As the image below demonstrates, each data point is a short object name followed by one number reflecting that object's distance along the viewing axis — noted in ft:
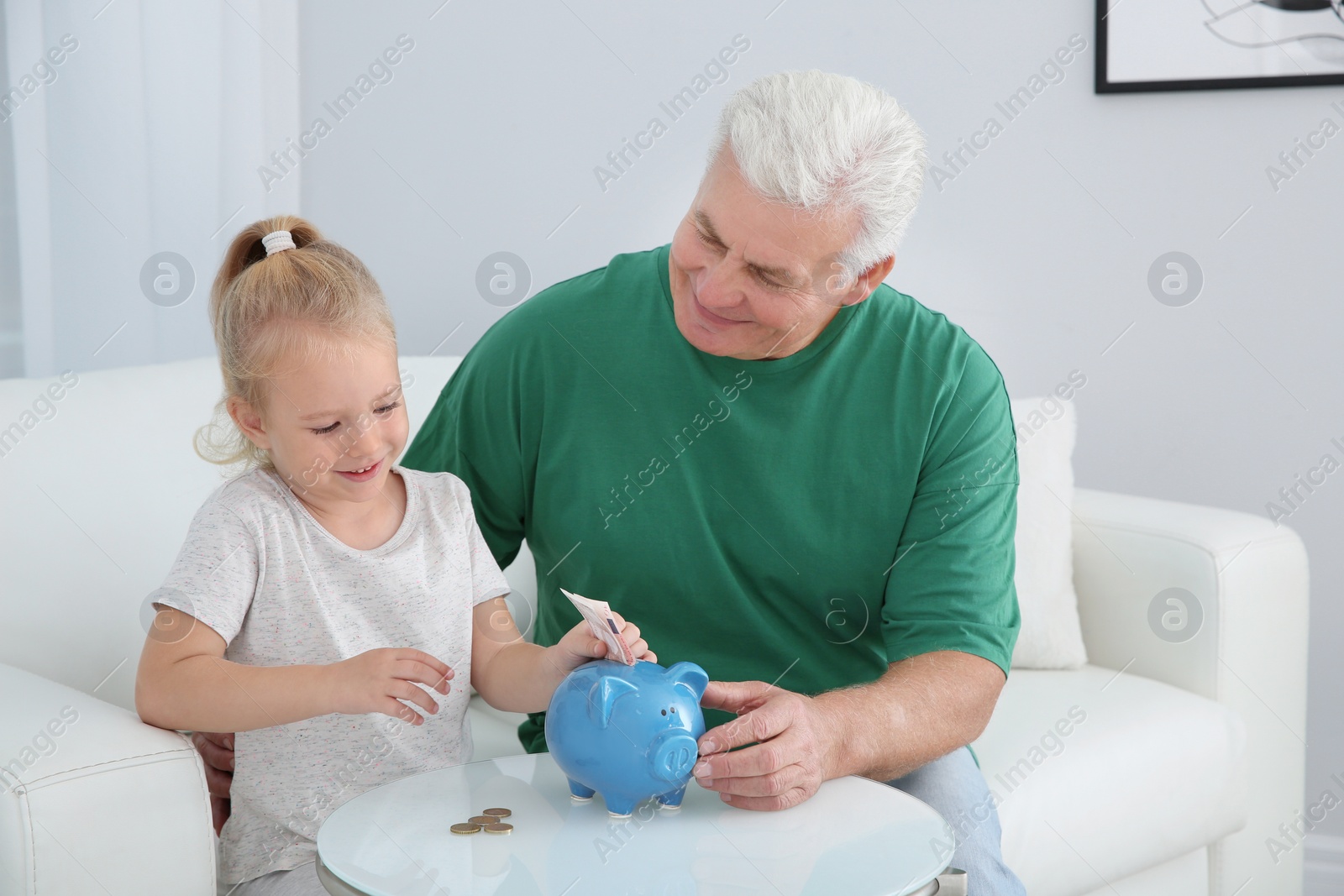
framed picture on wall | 7.42
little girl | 3.56
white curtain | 6.68
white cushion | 6.54
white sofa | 3.52
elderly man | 4.25
